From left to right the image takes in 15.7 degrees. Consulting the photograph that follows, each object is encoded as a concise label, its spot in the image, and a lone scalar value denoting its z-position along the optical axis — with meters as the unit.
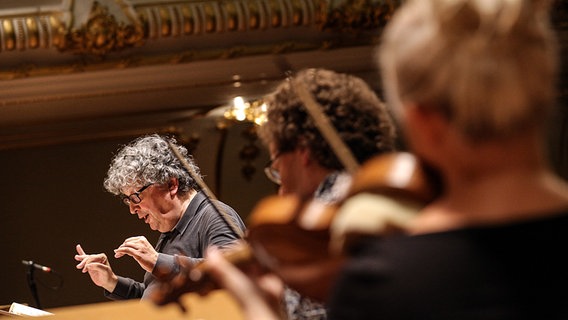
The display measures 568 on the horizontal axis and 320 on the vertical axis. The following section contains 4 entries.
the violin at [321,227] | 2.95
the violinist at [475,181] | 2.82
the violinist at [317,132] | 3.78
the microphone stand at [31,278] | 6.21
